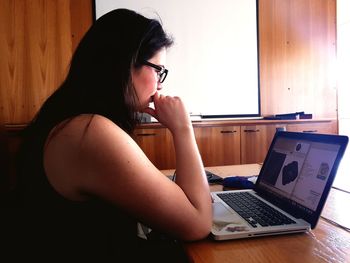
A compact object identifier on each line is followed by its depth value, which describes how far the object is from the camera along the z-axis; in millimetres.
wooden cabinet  2465
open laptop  636
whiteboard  2941
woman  615
